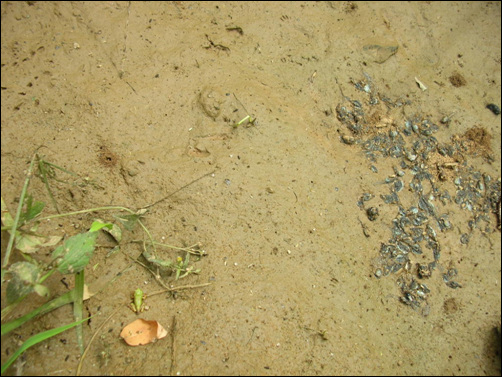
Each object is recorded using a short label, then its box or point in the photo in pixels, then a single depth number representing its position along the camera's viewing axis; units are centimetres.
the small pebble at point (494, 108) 76
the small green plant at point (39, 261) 48
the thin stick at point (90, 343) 50
